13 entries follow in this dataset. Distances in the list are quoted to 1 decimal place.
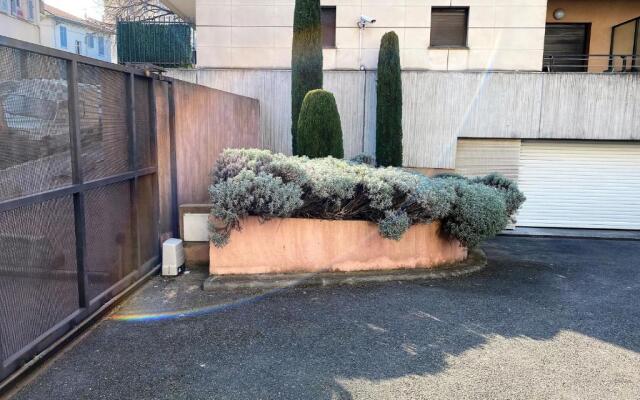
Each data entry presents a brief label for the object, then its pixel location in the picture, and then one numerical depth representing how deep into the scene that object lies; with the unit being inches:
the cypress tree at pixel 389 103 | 378.9
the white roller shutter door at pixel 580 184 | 410.9
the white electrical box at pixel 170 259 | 231.9
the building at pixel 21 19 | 789.2
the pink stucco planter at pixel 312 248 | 228.5
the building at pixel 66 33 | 1178.0
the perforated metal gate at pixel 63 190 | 126.9
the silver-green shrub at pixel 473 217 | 250.4
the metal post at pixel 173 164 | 241.6
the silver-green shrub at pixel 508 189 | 303.5
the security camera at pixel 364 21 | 390.6
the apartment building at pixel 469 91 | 393.4
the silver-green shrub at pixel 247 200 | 214.8
